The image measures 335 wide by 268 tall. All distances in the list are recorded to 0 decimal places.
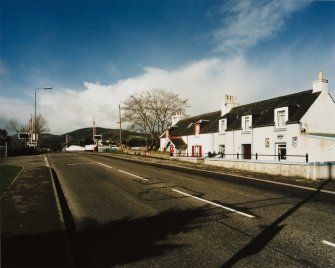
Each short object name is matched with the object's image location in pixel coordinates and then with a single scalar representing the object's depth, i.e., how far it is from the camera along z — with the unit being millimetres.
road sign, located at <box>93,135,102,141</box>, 84675
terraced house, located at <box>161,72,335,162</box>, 27031
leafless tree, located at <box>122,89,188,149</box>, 66625
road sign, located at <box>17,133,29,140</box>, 52438
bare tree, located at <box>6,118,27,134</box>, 95656
